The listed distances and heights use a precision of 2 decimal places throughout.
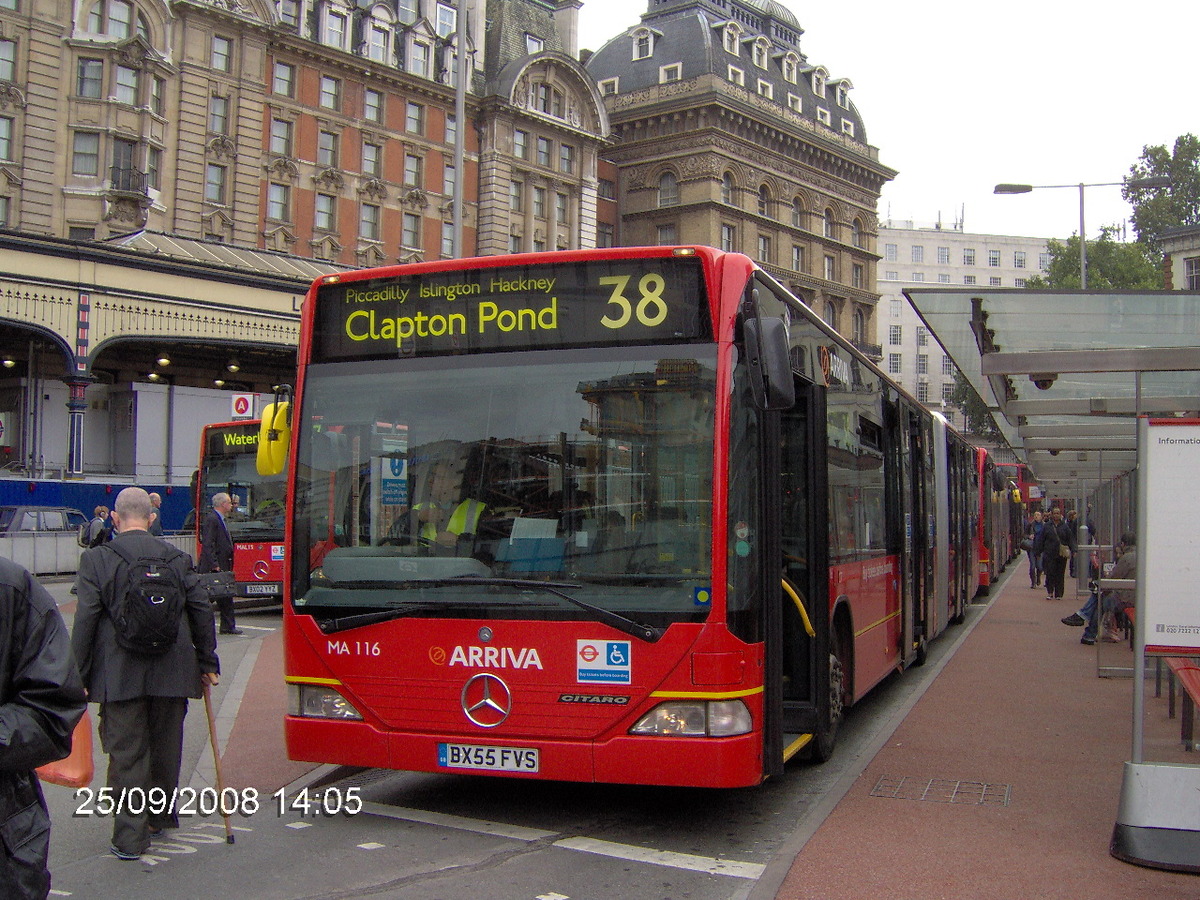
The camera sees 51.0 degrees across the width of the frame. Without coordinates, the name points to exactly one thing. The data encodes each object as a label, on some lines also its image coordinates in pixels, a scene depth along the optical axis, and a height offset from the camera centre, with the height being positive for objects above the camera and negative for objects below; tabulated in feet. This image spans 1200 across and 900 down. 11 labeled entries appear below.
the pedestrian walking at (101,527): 61.38 -0.89
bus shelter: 20.02 +3.05
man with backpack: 19.66 -2.17
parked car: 93.91 -0.62
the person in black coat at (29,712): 10.19 -1.67
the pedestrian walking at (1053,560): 83.76 -2.75
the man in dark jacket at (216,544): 52.70 -1.30
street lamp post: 93.80 +25.17
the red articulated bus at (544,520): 19.85 -0.07
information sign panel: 20.34 -0.28
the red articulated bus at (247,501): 68.13 +0.69
